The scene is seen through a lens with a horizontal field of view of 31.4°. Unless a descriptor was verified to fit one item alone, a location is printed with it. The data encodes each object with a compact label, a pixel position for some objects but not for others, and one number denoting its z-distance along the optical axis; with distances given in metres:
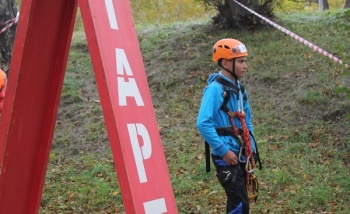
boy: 5.07
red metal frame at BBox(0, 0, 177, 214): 2.70
